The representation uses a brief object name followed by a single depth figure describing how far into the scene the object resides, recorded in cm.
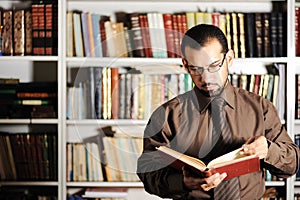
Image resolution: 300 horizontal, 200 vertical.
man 267
